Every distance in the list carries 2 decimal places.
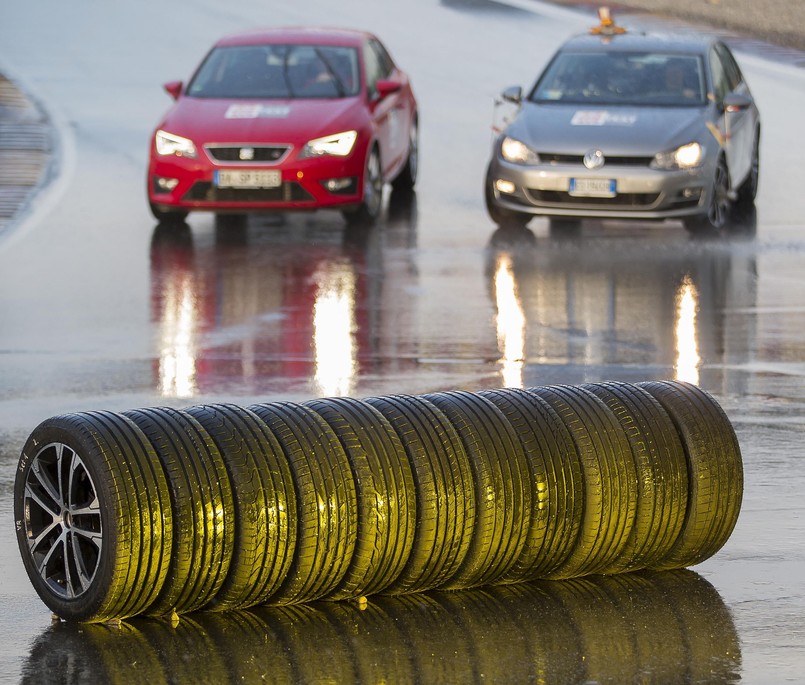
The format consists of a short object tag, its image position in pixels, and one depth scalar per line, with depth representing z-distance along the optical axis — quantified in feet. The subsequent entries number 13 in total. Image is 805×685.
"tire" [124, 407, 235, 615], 47.42
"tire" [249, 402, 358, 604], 48.47
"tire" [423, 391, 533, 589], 50.29
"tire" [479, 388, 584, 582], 51.01
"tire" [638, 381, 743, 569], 52.75
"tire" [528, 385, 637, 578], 51.52
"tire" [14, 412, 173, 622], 46.93
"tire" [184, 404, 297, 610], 47.96
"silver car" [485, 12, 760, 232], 114.52
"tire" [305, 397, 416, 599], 49.03
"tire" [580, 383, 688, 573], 52.26
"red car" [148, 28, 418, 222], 115.75
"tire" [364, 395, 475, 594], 49.73
